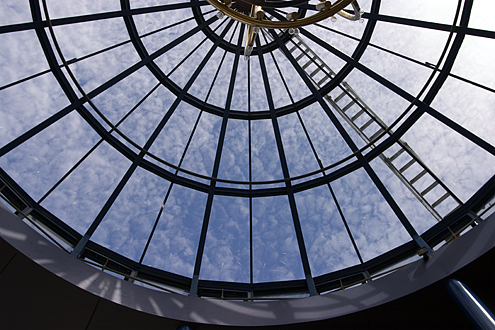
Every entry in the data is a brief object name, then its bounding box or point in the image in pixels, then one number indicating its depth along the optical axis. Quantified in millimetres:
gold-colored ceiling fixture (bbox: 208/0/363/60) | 9586
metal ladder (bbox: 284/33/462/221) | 13266
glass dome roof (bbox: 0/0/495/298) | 12305
